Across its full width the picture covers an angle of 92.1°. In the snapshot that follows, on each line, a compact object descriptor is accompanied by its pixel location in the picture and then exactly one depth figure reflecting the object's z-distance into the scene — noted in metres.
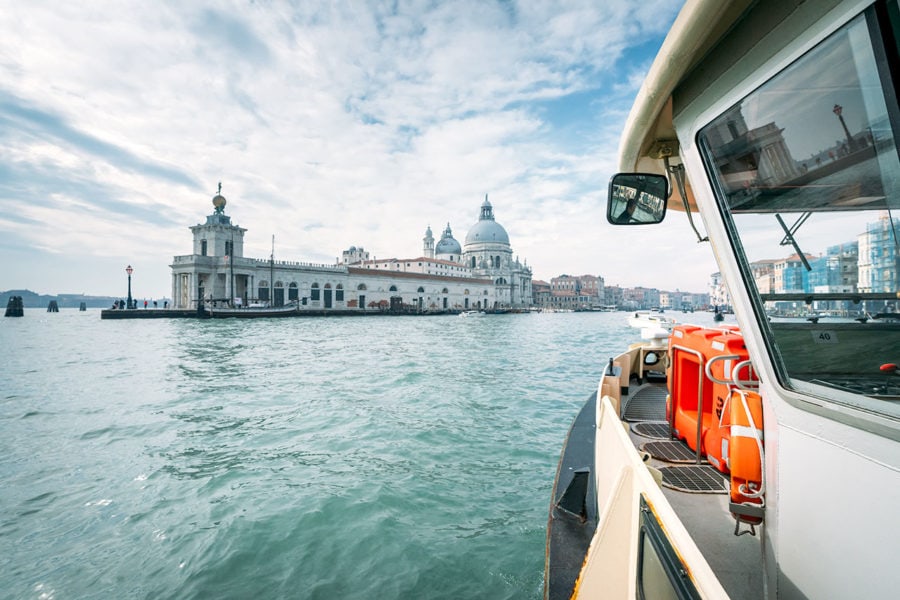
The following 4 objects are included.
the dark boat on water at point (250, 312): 44.34
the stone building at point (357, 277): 50.72
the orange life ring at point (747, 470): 1.42
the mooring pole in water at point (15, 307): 52.38
